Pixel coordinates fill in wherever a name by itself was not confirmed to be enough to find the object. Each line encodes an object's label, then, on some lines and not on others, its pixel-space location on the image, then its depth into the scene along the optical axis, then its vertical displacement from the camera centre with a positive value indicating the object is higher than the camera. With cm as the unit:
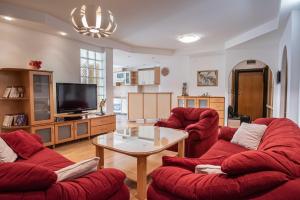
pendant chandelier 230 +86
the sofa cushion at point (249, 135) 250 -53
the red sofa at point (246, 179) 100 -46
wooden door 726 +3
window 524 +66
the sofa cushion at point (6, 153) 197 -61
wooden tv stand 391 -75
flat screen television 432 -9
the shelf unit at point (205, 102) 652 -29
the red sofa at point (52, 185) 104 -54
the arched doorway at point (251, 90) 710 +14
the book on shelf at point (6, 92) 354 +2
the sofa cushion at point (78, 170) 134 -53
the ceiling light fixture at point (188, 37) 450 +128
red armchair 322 -57
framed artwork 688 +55
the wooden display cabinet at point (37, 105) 365 -22
